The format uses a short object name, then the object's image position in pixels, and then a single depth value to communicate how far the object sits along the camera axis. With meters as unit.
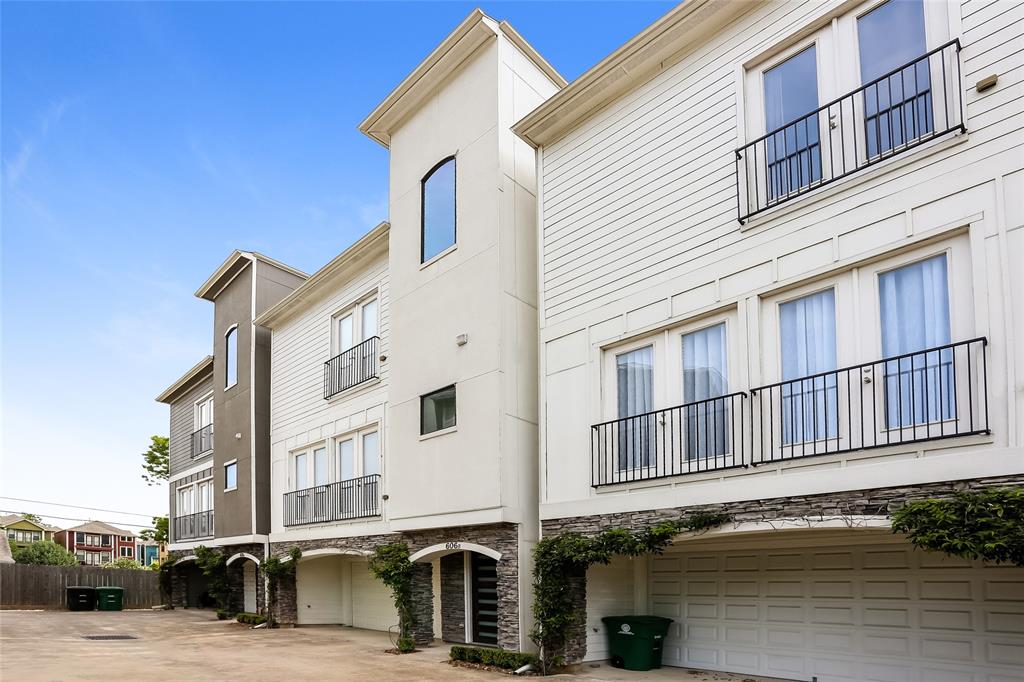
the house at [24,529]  80.07
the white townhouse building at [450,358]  13.04
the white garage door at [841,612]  8.79
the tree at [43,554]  51.69
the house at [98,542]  83.88
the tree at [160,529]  44.56
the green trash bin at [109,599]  27.62
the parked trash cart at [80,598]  27.42
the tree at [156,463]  46.78
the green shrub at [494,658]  11.62
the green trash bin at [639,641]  11.70
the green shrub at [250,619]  20.15
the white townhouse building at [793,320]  7.98
